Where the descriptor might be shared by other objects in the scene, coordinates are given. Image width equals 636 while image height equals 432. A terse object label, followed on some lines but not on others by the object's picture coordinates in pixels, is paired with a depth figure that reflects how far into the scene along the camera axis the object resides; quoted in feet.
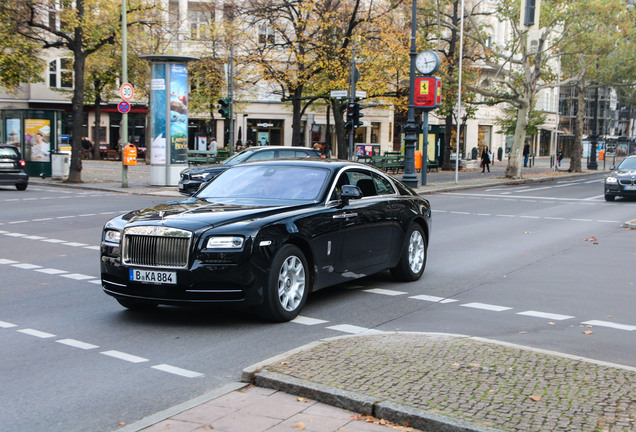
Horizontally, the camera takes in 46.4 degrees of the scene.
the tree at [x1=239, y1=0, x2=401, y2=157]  110.83
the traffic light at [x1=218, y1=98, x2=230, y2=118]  93.35
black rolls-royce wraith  22.35
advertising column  88.17
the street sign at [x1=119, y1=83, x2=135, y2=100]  86.57
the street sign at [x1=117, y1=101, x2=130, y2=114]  87.75
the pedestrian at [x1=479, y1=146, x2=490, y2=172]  150.10
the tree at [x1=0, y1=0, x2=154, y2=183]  89.30
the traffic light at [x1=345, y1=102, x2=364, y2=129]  84.84
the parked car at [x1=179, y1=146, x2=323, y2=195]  73.77
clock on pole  95.61
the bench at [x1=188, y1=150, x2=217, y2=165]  134.41
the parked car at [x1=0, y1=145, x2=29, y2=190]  82.07
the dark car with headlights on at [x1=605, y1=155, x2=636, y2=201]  81.00
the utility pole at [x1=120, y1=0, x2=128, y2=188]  87.86
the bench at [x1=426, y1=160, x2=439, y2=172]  140.58
